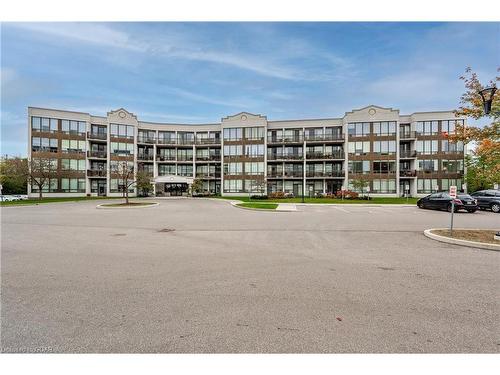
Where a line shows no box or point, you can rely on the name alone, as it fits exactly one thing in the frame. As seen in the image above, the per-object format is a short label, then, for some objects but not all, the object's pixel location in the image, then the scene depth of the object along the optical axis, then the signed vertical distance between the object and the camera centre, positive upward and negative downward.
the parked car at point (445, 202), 20.97 -1.71
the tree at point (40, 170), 39.62 +2.04
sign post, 10.71 -0.39
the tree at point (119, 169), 38.75 +2.74
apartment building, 45.94 +6.21
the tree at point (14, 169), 37.62 +2.05
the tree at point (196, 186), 50.31 -0.63
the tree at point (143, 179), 34.86 +0.53
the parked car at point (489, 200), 22.20 -1.53
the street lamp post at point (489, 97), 9.16 +3.23
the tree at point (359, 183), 39.78 -0.06
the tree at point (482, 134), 9.61 +2.10
